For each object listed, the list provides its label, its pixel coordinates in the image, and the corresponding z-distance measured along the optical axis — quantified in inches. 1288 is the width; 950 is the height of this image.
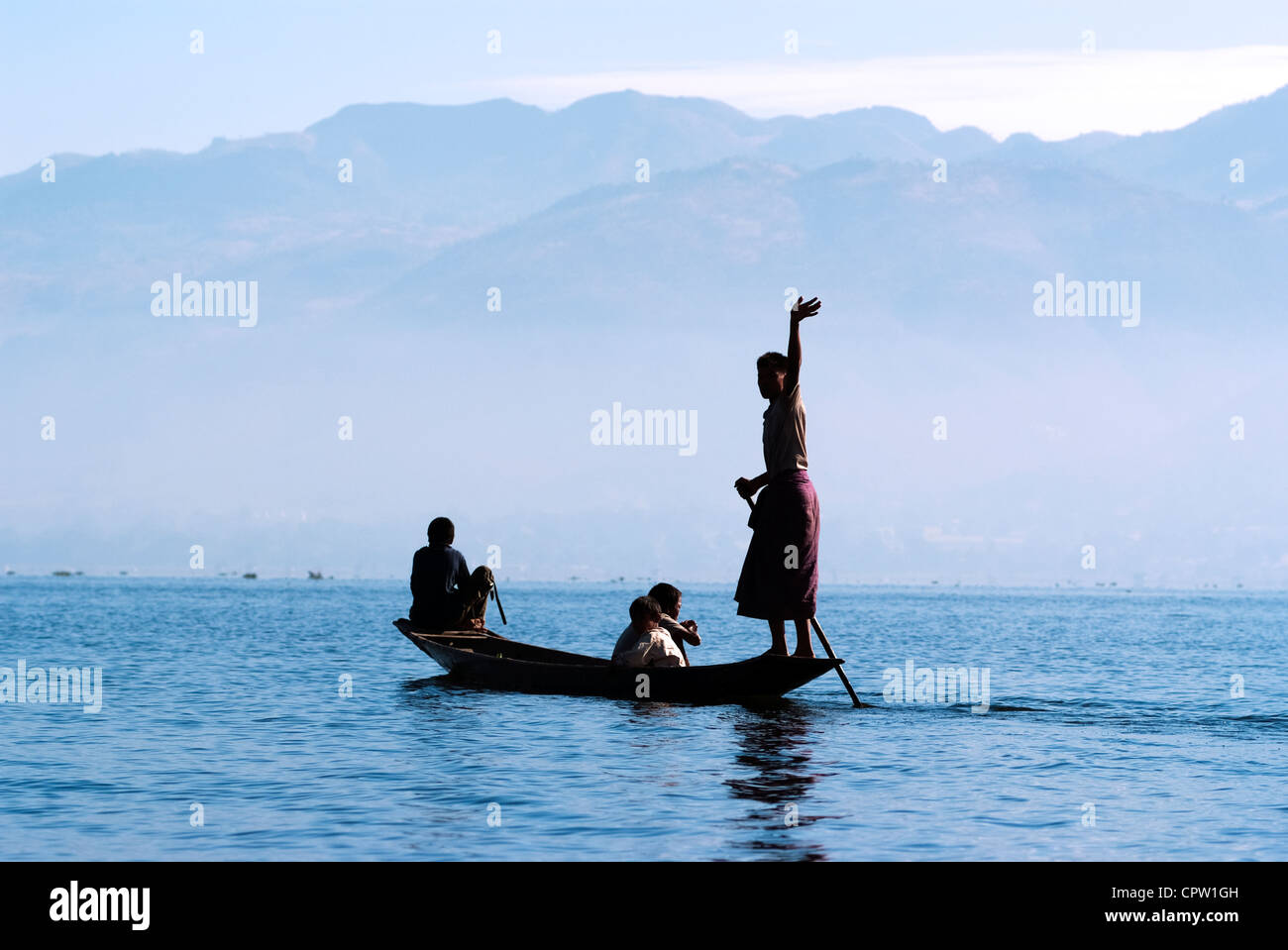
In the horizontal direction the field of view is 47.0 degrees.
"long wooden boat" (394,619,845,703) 756.0
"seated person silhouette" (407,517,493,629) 984.3
